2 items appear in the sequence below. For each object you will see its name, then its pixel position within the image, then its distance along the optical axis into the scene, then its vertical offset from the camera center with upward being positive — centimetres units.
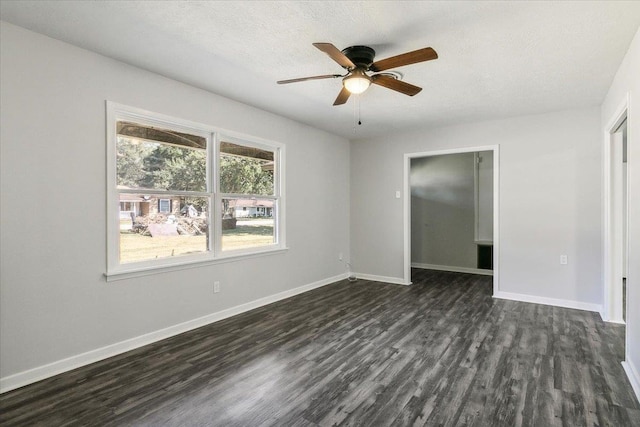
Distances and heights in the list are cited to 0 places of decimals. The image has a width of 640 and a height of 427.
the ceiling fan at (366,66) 224 +107
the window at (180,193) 296 +21
